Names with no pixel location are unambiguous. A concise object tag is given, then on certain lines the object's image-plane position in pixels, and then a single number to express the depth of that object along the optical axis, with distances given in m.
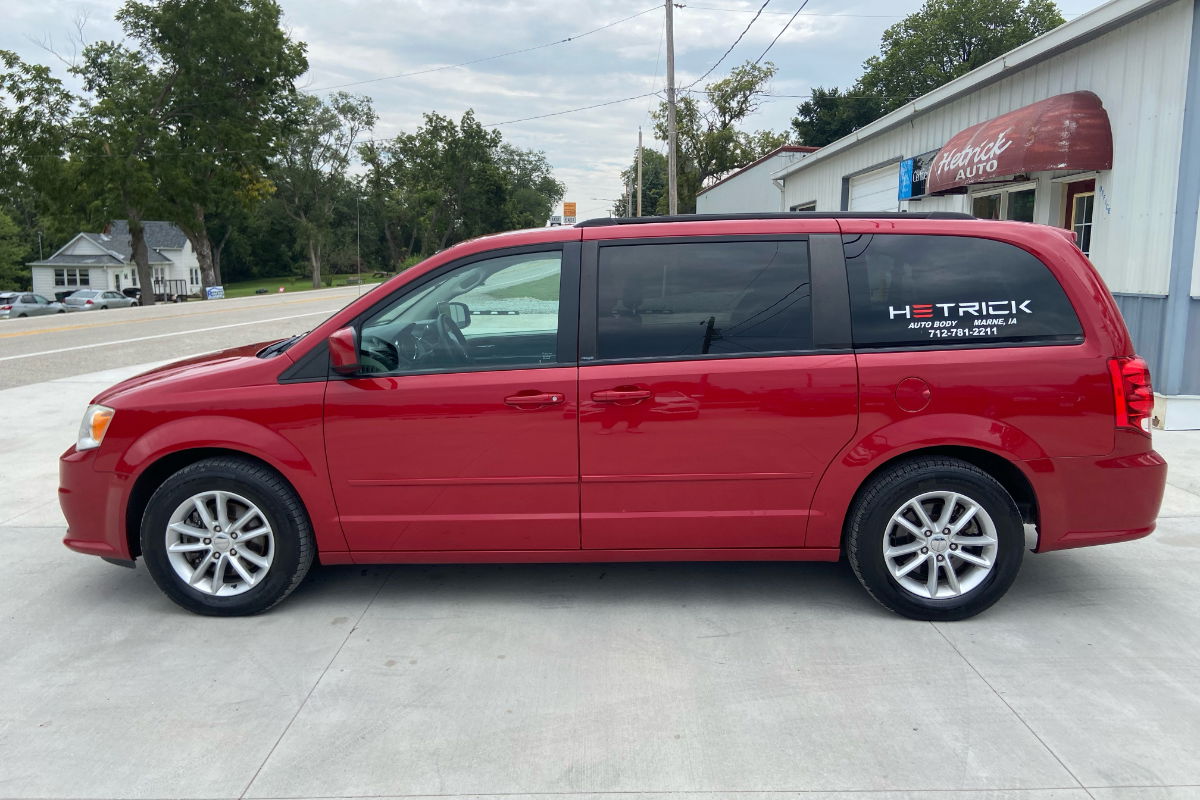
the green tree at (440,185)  82.56
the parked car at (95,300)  46.31
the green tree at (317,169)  74.38
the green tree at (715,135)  59.16
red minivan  3.92
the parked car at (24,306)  42.09
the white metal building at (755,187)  25.59
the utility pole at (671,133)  26.48
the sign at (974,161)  9.40
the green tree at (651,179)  83.31
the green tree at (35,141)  38.22
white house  70.50
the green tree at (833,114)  49.59
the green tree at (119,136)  40.22
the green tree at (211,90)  42.91
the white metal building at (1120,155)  7.55
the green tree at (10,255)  70.88
